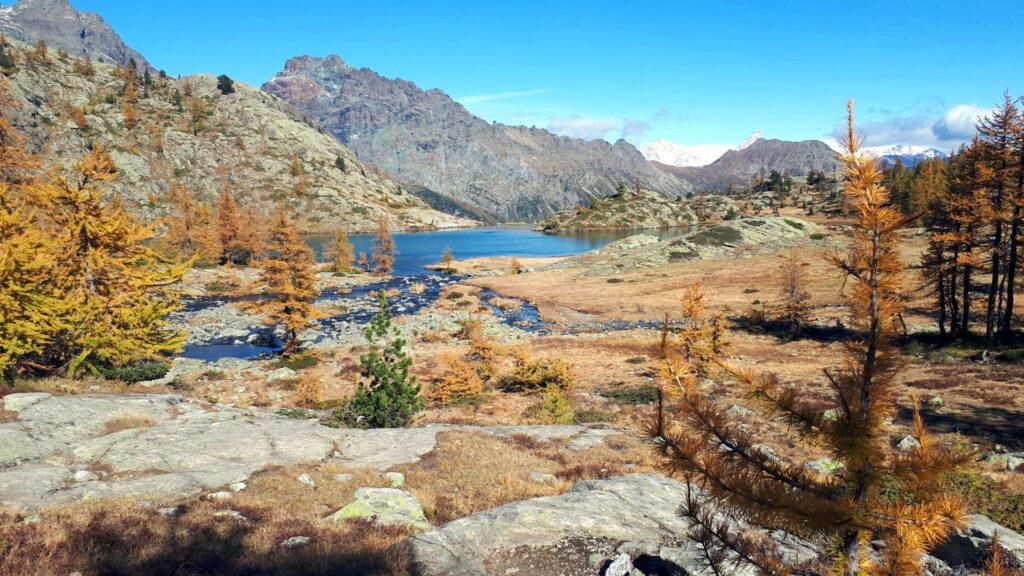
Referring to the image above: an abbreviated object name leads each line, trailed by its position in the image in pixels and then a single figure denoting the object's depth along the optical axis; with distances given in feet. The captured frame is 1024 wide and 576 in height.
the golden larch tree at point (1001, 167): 83.61
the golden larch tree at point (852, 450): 12.87
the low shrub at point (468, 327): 140.77
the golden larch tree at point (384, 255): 281.31
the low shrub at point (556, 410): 74.79
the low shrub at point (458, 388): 87.25
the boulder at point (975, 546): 24.63
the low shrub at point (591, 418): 73.05
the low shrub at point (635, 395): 83.66
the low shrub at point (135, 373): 74.23
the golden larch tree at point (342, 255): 284.82
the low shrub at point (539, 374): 91.71
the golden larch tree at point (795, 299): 129.80
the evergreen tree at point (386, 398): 63.46
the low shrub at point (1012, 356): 87.35
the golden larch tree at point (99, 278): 64.18
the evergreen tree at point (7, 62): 508.69
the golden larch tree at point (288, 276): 109.40
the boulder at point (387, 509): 29.91
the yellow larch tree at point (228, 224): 271.69
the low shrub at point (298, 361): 111.16
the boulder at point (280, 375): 100.84
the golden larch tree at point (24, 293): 53.21
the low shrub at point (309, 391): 84.80
